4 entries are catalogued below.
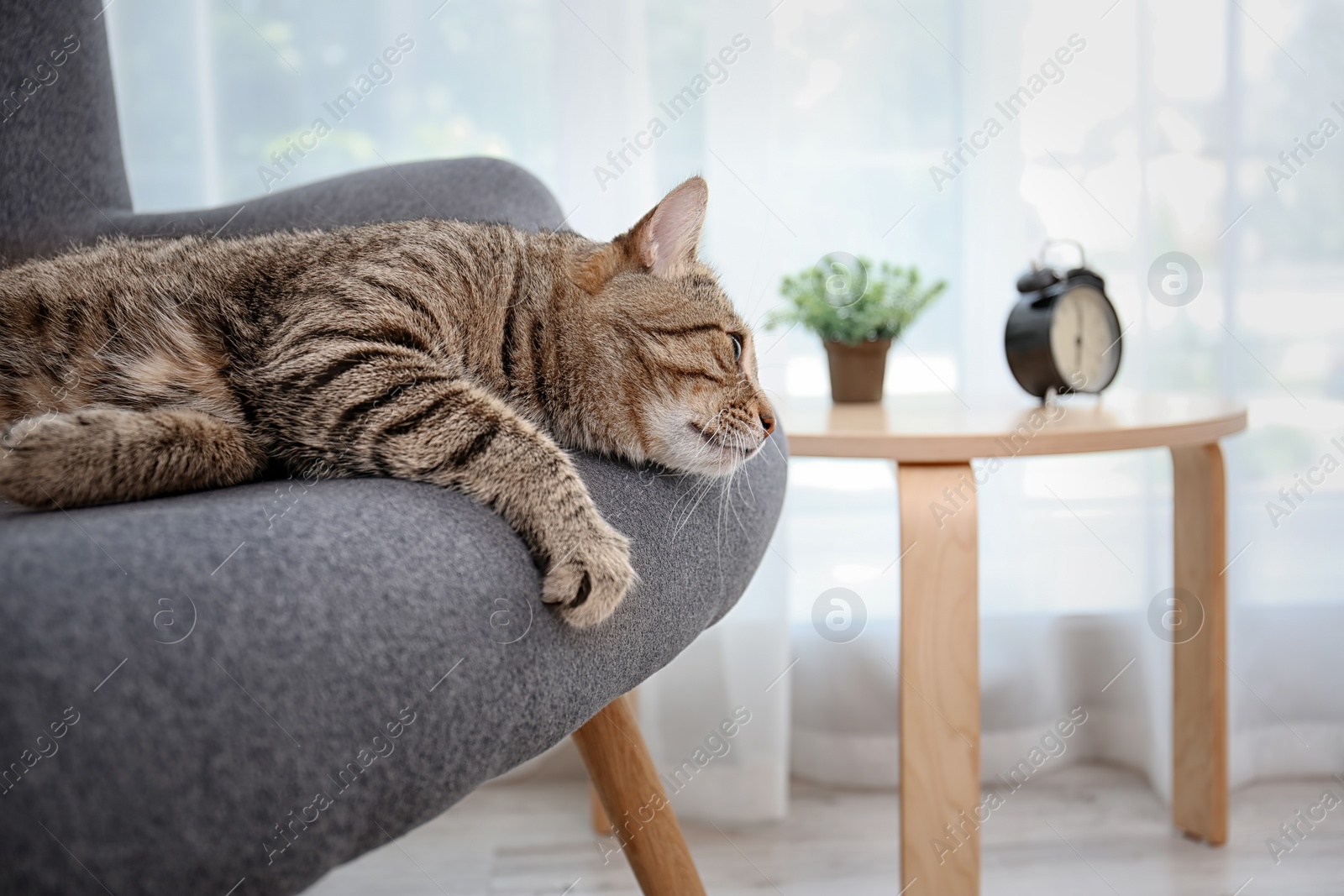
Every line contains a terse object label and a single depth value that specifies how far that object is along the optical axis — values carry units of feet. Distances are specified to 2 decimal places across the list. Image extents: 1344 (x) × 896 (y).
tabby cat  2.15
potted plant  4.56
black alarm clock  4.22
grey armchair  1.20
